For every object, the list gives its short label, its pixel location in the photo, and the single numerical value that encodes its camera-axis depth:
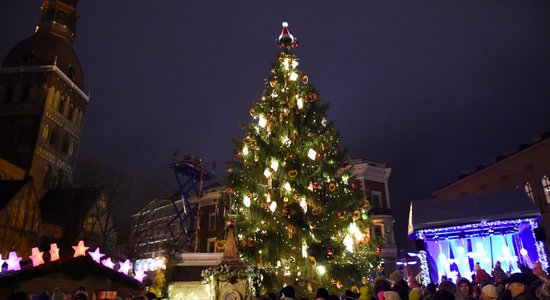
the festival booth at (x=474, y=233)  14.28
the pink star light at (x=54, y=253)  15.78
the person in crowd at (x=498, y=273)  11.11
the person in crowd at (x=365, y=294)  7.46
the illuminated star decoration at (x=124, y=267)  18.64
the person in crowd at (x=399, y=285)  7.43
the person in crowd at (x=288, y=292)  6.85
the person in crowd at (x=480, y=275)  11.39
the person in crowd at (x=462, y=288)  6.84
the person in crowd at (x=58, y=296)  7.85
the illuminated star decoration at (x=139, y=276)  19.15
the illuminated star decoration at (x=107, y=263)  17.44
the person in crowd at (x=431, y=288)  7.68
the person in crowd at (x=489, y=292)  5.28
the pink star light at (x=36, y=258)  15.41
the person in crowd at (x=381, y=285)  7.04
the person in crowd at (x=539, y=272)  9.41
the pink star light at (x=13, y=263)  14.90
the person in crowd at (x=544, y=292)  4.80
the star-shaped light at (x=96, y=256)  16.91
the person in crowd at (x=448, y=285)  6.69
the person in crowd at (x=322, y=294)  6.68
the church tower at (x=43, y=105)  42.38
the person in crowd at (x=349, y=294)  7.80
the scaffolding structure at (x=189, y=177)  37.28
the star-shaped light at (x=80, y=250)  16.30
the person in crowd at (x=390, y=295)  6.00
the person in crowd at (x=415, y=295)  6.49
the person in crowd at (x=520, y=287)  5.09
